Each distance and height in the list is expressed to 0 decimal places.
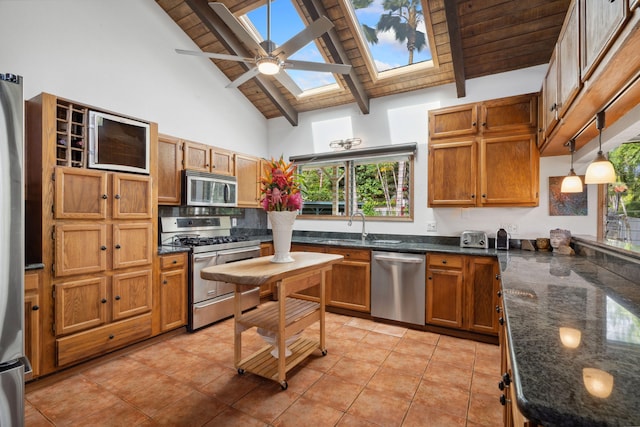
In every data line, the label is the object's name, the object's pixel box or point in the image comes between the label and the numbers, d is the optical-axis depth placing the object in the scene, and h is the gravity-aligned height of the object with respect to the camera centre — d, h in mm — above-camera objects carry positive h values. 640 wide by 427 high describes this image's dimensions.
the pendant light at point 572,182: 2553 +244
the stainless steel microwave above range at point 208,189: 3516 +286
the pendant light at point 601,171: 1840 +246
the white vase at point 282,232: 2357 -160
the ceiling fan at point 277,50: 2203 +1323
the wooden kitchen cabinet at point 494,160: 3045 +544
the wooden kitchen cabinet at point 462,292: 2971 -837
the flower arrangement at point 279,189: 2338 +179
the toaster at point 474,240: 3336 -321
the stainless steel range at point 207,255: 3250 -506
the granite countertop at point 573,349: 573 -387
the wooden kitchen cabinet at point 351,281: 3615 -866
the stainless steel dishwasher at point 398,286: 3295 -851
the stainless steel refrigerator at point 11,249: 1339 -166
